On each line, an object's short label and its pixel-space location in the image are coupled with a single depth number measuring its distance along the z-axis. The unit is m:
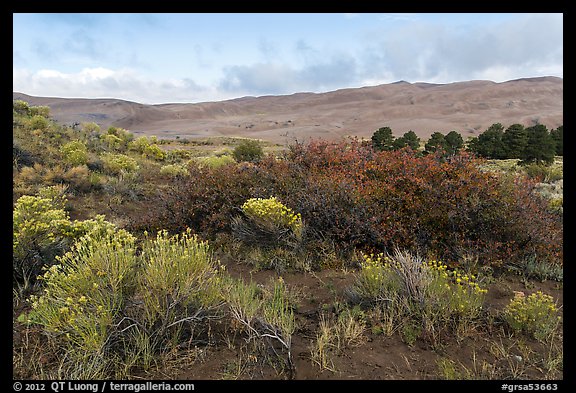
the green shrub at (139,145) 18.31
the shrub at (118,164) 11.58
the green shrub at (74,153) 10.74
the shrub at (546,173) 13.40
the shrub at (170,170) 12.28
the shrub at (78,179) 9.47
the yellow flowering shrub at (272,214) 5.49
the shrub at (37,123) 14.33
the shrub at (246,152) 16.48
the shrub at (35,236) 4.22
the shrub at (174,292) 3.12
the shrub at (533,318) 3.38
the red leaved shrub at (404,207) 5.25
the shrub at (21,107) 16.70
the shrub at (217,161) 12.23
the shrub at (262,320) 3.02
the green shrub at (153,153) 17.89
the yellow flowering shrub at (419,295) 3.50
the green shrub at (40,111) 17.12
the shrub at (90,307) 2.74
